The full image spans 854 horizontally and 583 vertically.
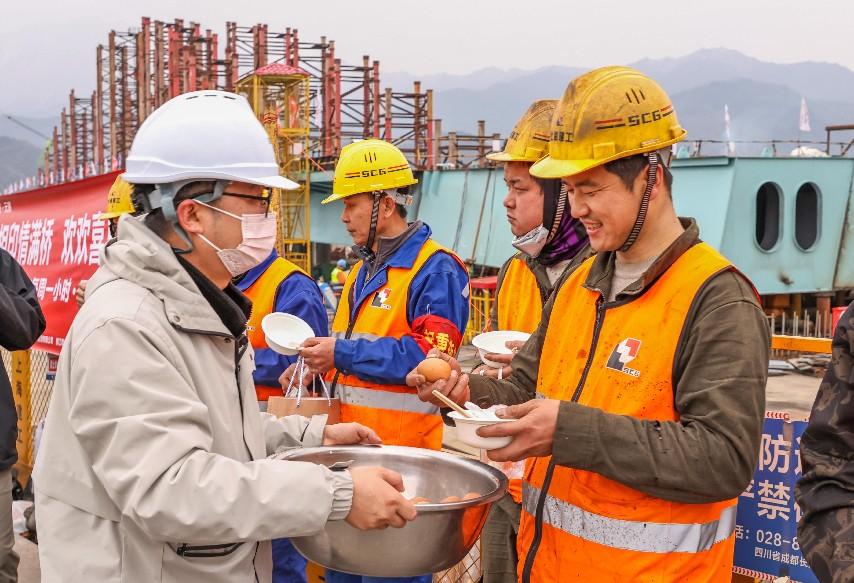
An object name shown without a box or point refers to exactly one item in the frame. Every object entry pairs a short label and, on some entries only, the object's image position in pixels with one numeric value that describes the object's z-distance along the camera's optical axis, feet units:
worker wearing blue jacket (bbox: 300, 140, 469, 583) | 14.37
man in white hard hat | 6.66
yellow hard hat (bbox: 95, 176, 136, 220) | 19.19
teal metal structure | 53.47
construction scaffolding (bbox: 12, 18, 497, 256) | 96.84
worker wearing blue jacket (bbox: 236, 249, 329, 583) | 15.92
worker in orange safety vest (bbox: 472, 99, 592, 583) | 13.01
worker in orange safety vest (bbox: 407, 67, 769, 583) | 7.22
